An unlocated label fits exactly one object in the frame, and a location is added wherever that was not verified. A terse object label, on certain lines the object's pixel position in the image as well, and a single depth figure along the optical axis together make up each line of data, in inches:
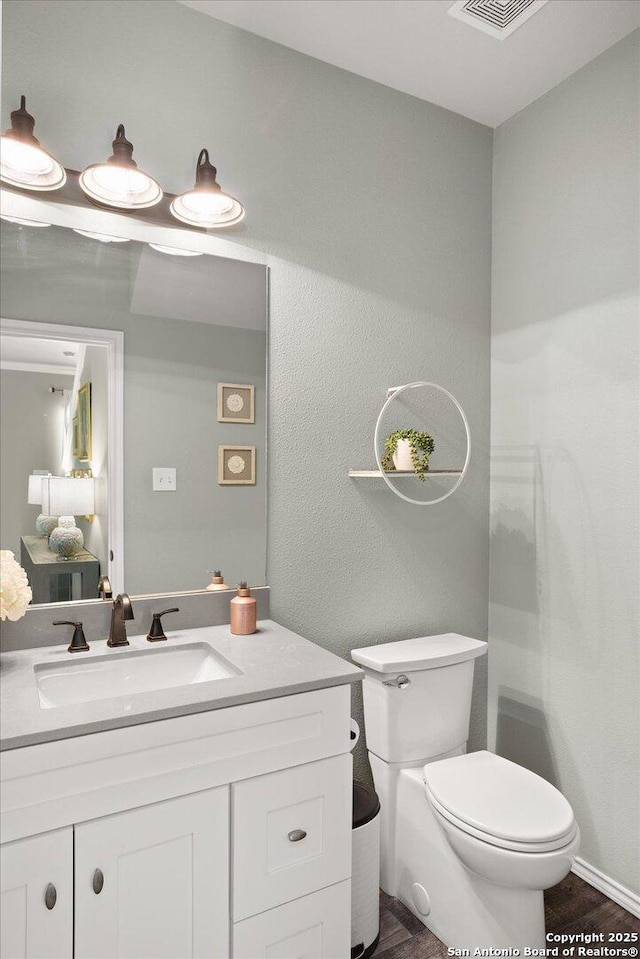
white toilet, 59.6
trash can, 66.4
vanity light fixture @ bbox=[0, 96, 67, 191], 60.4
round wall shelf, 83.2
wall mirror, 64.1
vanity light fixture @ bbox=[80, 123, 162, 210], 64.4
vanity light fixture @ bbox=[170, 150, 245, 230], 69.6
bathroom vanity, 44.9
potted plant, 80.8
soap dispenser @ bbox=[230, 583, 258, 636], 69.9
